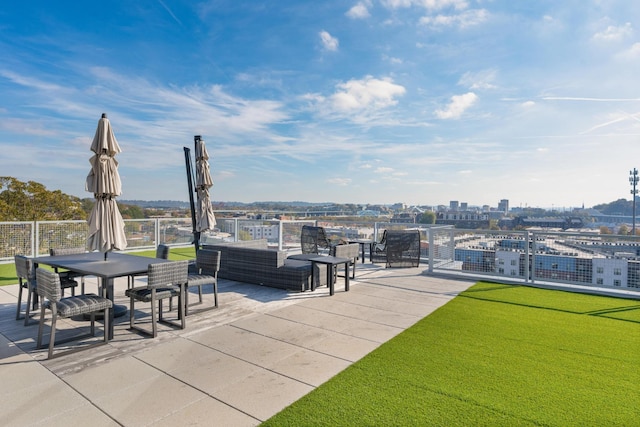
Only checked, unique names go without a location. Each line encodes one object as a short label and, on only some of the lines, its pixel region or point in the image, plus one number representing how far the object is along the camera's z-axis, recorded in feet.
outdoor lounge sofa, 20.30
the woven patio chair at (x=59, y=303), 10.67
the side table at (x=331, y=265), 19.20
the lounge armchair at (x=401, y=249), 27.45
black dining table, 12.49
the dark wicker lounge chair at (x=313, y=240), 29.35
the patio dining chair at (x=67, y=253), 15.93
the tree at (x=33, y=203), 54.24
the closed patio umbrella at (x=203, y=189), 22.17
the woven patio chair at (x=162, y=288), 12.69
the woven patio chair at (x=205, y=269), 15.47
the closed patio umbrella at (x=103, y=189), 14.33
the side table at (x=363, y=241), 30.12
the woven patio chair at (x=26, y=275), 13.69
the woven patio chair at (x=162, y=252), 18.68
